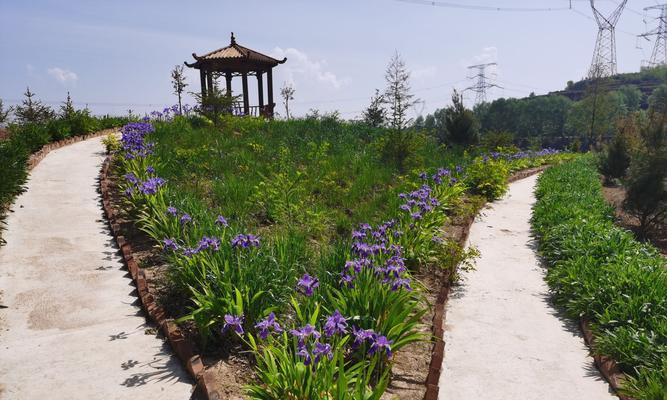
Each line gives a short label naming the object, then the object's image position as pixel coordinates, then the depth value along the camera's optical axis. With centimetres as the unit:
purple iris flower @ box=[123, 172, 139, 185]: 608
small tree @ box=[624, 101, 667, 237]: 977
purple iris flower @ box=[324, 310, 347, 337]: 275
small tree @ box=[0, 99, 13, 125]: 1353
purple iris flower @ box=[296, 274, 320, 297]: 313
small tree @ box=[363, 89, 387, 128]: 1903
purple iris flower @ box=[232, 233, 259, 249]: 375
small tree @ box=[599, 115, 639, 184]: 1647
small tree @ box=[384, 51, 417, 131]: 1128
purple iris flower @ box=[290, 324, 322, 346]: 263
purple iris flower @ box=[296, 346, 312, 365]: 249
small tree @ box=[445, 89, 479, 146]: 1862
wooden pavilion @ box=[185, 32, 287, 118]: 1789
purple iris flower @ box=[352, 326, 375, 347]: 286
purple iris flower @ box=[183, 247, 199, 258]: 379
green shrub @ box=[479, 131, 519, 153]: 1925
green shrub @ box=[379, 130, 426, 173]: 1127
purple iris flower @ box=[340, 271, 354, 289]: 354
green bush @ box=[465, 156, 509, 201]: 1112
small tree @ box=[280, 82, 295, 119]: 2709
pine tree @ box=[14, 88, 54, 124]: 1812
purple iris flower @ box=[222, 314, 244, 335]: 298
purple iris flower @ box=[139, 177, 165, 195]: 551
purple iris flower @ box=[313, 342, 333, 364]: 253
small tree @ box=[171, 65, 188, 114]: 2297
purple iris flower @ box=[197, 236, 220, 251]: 380
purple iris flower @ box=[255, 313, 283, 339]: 279
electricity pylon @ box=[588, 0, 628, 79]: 4256
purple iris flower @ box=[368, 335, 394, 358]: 278
